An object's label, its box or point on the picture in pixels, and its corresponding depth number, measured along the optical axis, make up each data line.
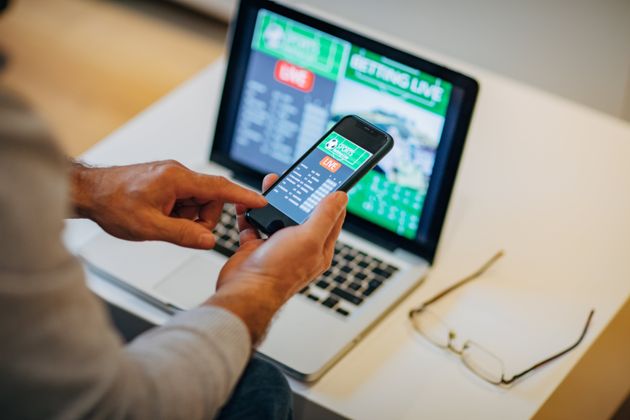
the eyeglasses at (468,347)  1.38
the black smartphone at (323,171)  1.31
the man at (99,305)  0.95
